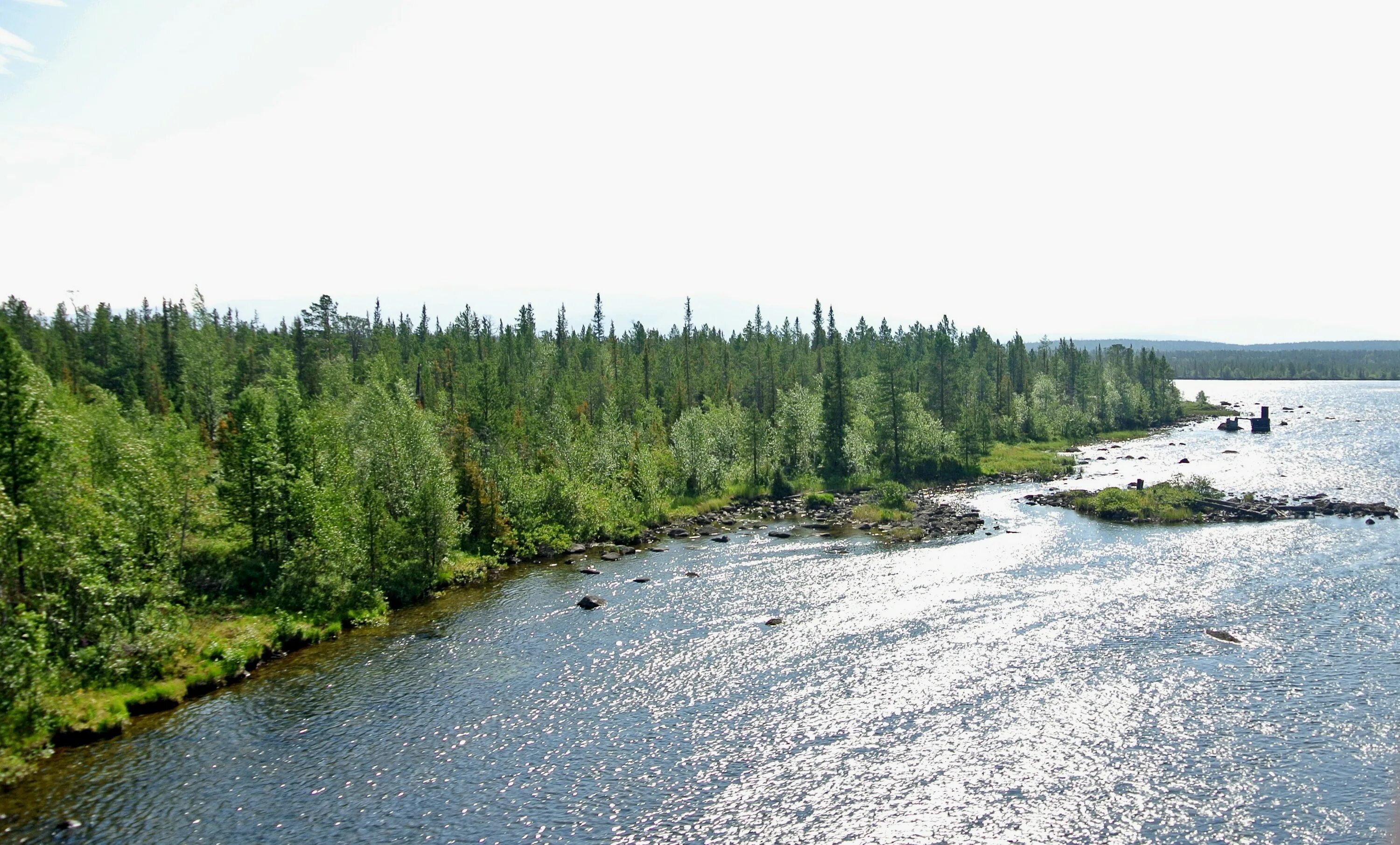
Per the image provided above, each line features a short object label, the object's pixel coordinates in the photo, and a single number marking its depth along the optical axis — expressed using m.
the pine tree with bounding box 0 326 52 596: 38.38
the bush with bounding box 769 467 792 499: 97.62
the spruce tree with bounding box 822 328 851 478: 107.81
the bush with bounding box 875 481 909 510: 85.69
